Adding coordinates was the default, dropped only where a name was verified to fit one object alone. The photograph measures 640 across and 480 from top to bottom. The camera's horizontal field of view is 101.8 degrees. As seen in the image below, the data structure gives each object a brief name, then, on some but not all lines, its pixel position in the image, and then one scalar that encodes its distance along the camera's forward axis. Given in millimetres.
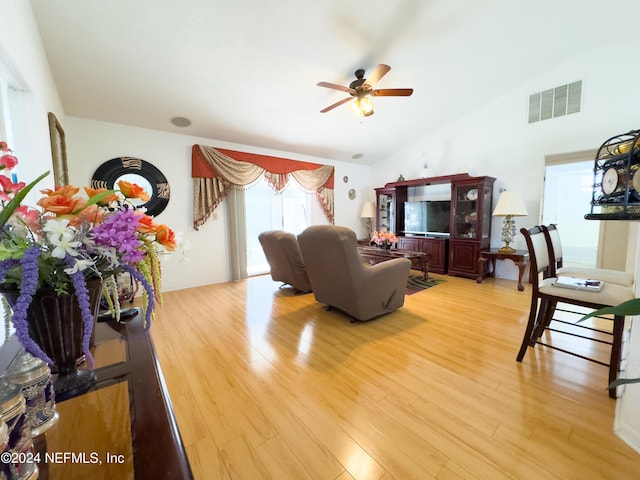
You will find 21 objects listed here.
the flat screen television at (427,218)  4699
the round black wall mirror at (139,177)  3354
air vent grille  3496
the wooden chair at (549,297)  1559
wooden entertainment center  4148
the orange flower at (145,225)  703
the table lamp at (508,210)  3668
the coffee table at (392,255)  3844
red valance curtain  3984
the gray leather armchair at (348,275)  2275
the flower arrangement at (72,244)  570
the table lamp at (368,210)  5941
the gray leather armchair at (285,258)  3268
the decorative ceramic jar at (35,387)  560
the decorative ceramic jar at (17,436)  425
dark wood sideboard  500
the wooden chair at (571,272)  1988
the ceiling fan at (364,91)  2554
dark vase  671
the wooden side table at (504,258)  3646
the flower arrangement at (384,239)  4219
